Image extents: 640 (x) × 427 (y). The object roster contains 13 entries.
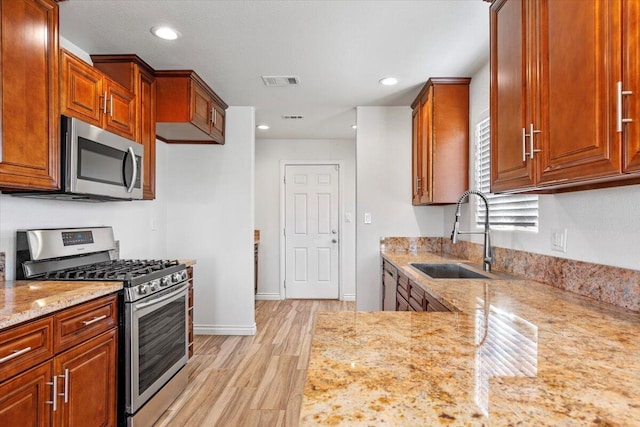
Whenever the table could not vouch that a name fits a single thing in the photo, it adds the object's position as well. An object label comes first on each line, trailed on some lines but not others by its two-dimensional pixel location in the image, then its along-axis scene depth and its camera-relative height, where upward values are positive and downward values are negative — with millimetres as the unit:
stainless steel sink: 2688 -407
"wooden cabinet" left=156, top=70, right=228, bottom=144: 2939 +927
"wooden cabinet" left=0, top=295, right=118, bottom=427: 1325 -681
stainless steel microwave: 1939 +310
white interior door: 5465 -180
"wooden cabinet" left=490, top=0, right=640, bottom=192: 1014 +419
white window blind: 2148 +84
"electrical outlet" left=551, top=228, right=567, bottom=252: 1786 -114
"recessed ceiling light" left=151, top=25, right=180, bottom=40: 2249 +1149
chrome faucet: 2455 -170
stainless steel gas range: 1951 -504
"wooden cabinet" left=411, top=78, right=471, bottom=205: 3041 +637
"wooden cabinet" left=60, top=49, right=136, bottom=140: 1979 +723
